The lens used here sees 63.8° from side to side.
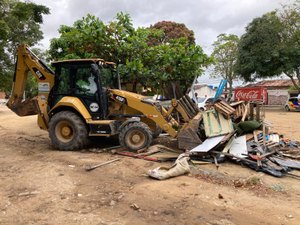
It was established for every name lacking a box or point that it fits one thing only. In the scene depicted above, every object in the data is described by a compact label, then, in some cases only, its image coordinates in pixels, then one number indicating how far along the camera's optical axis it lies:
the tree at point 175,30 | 25.03
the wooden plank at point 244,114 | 7.65
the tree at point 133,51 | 9.22
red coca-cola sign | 18.14
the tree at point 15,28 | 20.39
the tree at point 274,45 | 23.14
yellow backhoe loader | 6.70
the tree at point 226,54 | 34.97
